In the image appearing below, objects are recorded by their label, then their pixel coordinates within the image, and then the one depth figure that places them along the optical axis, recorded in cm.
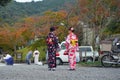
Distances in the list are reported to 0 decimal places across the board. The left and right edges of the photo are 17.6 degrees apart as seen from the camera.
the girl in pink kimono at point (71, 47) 1507
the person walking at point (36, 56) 3092
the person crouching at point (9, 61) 2812
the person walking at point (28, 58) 3147
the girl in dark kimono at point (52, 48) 1468
